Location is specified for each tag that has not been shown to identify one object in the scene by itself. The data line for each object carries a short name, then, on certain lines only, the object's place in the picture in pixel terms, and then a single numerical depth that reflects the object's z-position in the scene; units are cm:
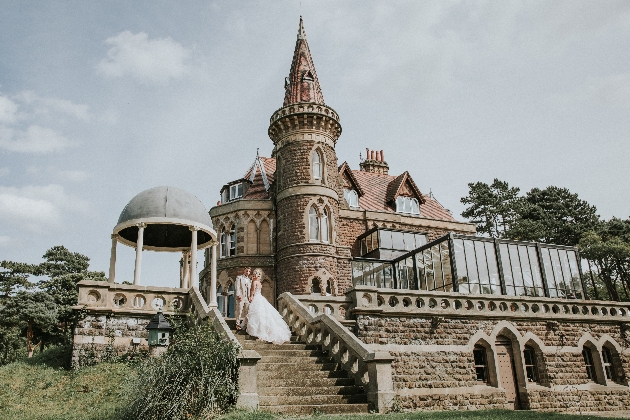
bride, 1370
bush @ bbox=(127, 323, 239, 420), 912
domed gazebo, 1570
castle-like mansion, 1333
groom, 1524
